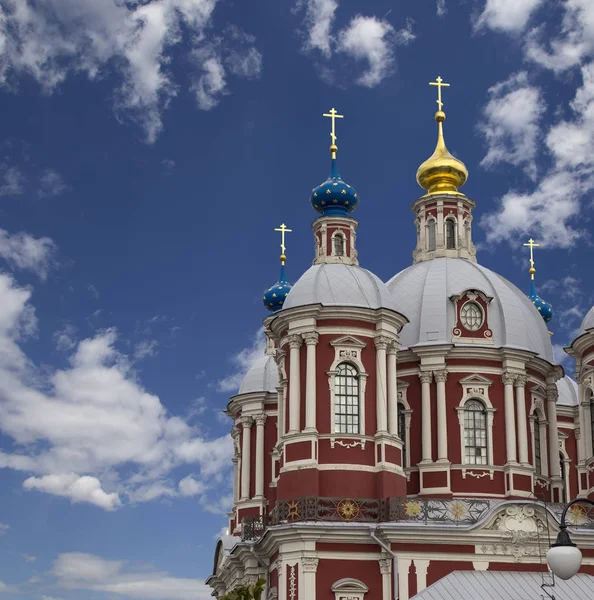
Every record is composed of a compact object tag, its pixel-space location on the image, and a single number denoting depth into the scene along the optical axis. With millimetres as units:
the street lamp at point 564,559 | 13844
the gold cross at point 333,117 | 35469
